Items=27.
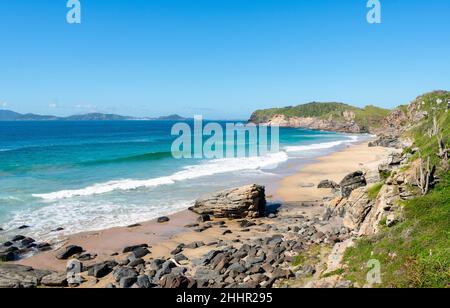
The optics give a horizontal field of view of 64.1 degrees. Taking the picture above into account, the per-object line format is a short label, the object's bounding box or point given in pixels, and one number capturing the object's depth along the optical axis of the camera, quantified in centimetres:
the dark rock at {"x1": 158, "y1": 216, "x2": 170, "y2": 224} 2420
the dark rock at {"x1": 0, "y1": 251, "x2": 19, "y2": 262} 1814
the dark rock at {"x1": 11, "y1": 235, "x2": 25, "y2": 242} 2057
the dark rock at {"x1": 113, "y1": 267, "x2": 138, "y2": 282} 1533
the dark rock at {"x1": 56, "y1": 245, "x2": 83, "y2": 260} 1838
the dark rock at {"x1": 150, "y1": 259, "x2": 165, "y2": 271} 1656
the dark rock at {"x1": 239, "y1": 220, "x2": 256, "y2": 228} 2339
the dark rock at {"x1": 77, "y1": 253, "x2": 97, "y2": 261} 1822
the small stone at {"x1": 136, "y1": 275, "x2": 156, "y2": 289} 1431
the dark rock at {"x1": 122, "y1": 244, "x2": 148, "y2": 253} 1916
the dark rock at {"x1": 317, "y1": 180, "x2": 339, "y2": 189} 3350
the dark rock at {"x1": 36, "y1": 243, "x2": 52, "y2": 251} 1947
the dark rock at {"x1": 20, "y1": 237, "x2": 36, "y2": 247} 2000
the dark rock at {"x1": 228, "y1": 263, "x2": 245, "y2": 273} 1536
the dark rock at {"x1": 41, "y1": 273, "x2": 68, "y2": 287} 1509
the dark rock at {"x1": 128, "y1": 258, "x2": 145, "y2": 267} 1708
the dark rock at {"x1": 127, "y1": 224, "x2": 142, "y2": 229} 2314
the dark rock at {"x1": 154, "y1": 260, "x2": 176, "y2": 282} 1546
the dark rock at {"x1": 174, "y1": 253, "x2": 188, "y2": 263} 1763
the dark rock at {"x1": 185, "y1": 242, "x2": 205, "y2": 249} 1956
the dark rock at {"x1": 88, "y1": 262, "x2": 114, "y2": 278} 1595
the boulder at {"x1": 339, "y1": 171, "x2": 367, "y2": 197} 2309
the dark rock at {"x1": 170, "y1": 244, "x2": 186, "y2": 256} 1871
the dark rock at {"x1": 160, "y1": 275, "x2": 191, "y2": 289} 1379
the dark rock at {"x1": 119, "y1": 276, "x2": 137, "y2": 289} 1455
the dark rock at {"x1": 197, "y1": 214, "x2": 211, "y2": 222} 2457
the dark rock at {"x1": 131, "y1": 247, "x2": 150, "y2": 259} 1834
